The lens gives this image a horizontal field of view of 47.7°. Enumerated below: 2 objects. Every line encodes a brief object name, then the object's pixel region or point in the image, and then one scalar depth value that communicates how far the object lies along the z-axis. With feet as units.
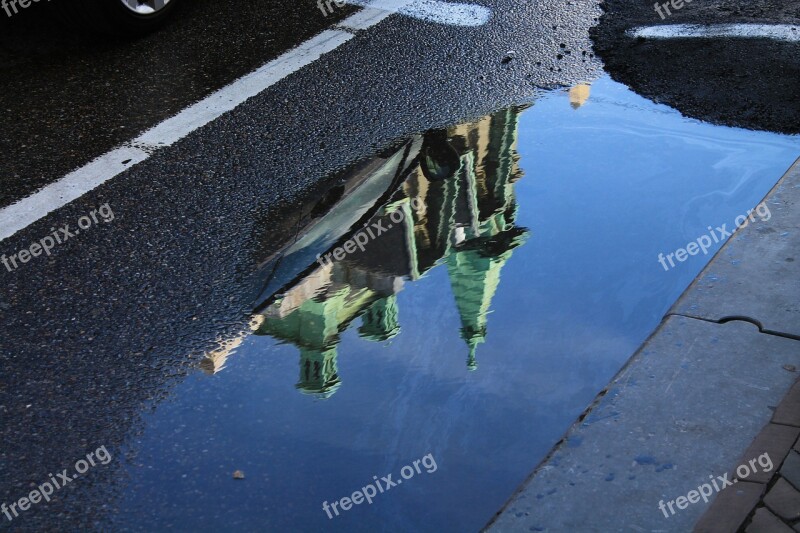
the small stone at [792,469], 9.37
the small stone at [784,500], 9.02
